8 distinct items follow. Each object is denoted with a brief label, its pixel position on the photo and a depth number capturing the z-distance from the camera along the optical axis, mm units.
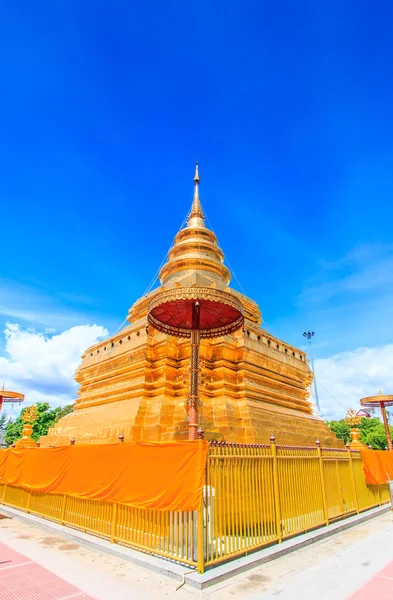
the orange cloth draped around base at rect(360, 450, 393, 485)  12609
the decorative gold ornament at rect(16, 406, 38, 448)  20219
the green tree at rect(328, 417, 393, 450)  50094
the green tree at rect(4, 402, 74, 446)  42469
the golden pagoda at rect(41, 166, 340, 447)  15195
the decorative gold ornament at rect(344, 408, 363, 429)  23500
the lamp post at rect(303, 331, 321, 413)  64500
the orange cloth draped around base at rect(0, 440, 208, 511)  6492
